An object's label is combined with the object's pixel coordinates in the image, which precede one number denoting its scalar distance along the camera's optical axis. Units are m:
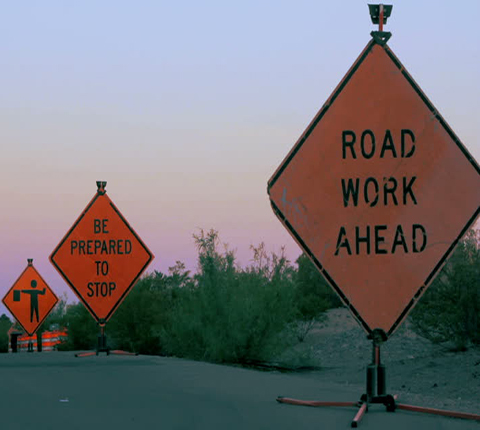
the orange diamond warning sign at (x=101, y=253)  20.48
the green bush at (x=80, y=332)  40.59
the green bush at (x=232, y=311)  24.53
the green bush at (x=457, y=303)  24.16
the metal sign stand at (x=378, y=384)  8.49
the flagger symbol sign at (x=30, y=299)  32.31
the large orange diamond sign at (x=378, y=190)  8.68
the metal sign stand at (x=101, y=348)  20.58
